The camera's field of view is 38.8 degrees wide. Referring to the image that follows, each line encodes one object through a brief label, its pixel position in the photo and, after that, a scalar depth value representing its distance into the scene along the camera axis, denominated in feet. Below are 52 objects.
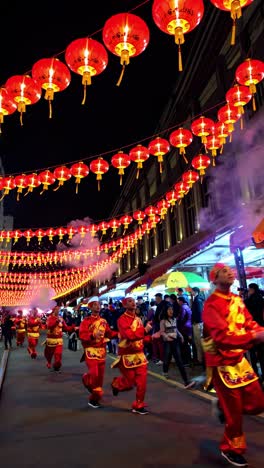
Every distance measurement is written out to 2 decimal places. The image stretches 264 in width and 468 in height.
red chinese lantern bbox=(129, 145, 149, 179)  35.83
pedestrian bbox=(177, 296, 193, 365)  35.23
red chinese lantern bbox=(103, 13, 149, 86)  19.83
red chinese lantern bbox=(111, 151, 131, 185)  36.52
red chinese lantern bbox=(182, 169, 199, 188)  42.76
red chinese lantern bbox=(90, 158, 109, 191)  38.06
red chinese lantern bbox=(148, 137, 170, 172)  34.63
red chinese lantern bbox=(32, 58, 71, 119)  23.21
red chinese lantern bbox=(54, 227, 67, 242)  60.87
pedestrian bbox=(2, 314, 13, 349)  71.30
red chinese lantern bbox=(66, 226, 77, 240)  60.23
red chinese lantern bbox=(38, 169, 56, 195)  39.60
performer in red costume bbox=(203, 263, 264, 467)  12.70
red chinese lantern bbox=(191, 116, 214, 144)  33.17
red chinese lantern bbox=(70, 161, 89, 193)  38.34
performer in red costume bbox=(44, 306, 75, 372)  38.58
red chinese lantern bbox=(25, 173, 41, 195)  40.19
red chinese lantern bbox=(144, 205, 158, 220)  52.08
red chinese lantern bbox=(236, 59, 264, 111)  26.04
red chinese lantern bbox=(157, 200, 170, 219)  49.84
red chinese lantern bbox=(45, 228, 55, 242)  61.55
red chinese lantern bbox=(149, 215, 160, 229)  57.94
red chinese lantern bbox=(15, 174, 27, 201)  40.19
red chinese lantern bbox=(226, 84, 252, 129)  29.32
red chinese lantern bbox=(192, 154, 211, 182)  39.32
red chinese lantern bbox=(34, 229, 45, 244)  60.32
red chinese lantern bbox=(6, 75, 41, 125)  24.44
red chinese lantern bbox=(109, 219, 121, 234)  58.18
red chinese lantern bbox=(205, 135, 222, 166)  35.76
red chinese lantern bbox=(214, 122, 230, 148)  33.03
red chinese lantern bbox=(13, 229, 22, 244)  58.56
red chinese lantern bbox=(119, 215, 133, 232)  56.06
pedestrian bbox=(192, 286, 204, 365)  33.76
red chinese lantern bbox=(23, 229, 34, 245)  58.65
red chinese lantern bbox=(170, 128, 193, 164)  33.99
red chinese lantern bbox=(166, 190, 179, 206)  47.37
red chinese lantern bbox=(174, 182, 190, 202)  45.13
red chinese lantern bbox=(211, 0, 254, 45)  18.16
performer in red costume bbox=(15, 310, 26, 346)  76.05
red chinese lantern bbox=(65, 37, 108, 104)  21.56
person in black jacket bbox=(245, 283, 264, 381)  24.39
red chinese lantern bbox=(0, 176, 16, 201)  40.34
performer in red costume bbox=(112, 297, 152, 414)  20.54
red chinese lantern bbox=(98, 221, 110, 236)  60.23
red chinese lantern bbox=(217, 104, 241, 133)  31.47
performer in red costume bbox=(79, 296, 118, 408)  22.94
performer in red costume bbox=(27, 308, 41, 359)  52.54
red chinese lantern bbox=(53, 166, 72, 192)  38.88
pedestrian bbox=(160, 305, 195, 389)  27.04
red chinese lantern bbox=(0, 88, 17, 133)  25.52
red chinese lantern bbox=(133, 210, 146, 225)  53.42
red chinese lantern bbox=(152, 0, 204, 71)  18.57
